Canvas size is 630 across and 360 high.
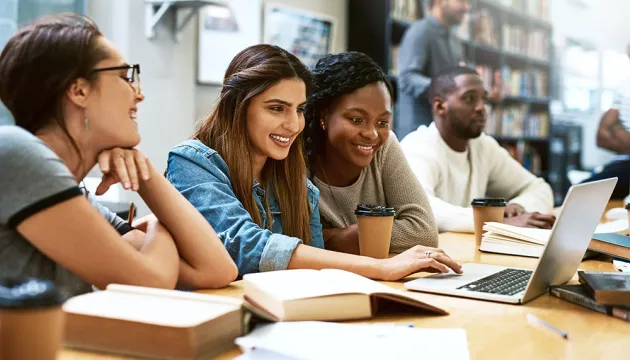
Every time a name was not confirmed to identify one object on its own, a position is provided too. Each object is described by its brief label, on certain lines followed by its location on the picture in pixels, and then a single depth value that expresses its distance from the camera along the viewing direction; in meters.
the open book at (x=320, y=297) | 1.01
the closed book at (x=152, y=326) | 0.84
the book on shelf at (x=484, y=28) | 5.66
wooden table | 0.94
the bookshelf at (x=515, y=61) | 5.64
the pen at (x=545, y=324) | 1.03
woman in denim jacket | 1.44
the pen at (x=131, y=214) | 1.53
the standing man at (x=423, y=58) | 4.55
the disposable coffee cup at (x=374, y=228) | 1.61
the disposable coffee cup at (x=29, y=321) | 0.59
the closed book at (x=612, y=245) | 1.65
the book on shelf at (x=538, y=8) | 6.21
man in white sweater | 2.90
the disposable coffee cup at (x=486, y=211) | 2.02
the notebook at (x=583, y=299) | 1.14
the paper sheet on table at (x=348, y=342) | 0.85
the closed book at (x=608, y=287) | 1.15
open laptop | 1.21
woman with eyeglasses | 1.04
